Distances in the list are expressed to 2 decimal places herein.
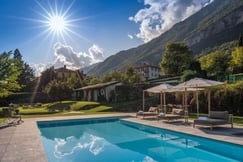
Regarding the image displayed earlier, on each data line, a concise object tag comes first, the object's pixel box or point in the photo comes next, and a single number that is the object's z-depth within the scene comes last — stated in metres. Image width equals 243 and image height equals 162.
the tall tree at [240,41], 28.18
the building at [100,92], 25.76
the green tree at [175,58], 33.85
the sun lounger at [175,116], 10.60
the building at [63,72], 52.69
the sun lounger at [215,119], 7.98
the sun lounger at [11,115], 12.76
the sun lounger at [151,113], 12.61
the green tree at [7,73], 13.82
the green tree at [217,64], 27.20
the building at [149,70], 66.77
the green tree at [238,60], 22.99
